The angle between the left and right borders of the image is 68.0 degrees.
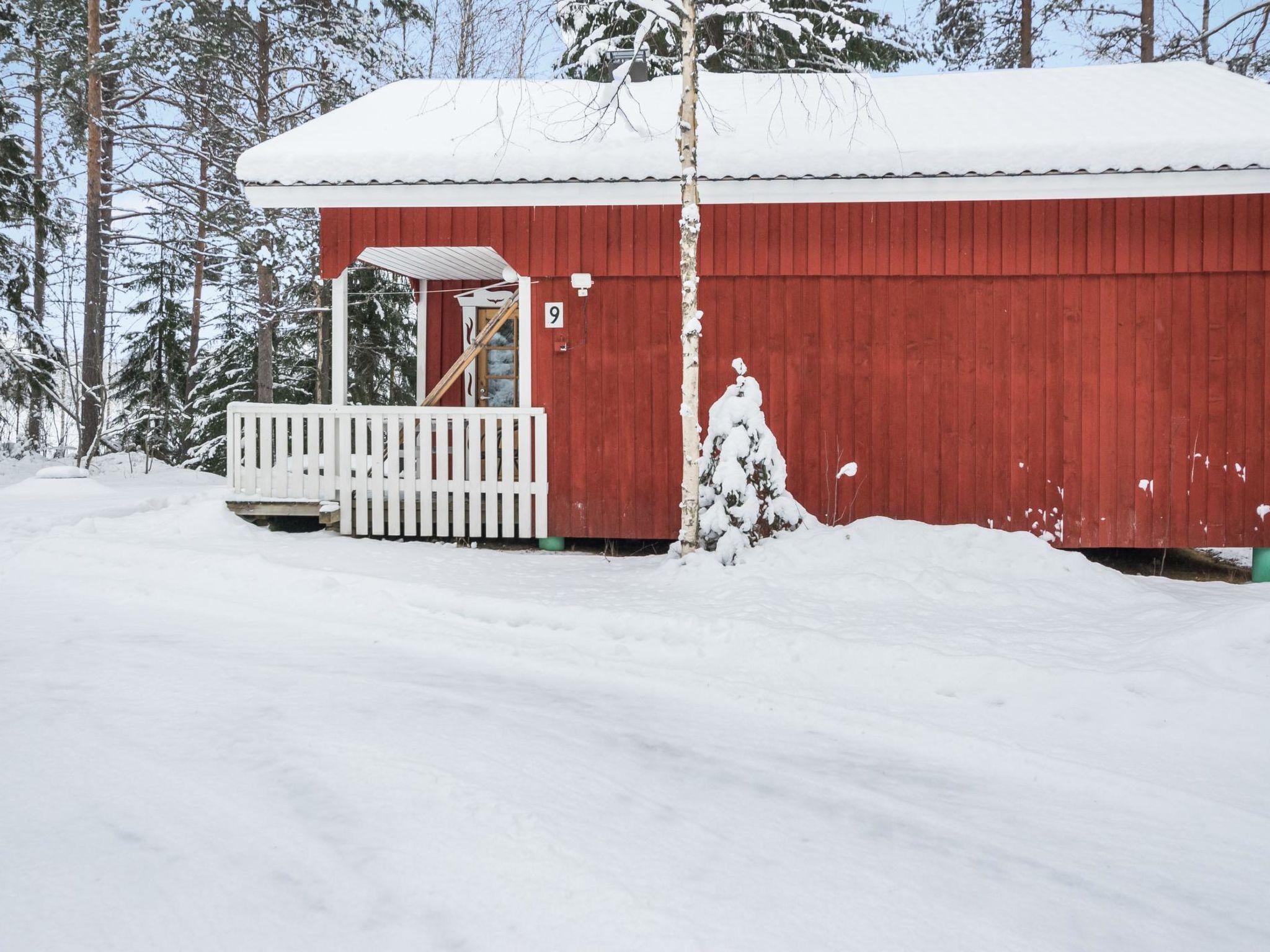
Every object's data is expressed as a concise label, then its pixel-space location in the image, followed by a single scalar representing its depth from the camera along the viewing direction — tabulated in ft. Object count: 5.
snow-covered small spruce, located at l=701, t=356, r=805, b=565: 22.06
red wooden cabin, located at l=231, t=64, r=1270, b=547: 26.17
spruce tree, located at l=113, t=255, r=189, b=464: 59.72
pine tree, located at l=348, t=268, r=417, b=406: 55.36
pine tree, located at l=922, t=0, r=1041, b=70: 57.31
